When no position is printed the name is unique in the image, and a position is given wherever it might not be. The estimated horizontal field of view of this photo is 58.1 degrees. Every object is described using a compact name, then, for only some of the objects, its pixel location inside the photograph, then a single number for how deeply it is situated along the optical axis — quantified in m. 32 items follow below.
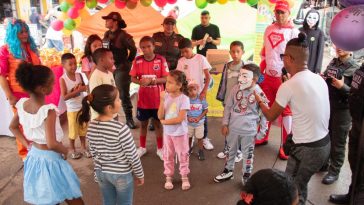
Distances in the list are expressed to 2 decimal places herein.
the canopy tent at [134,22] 6.52
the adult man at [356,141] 2.49
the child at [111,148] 2.42
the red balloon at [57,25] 5.51
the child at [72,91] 4.01
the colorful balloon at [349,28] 2.55
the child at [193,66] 4.43
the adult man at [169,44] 5.04
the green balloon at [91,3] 5.30
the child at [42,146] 2.44
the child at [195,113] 4.08
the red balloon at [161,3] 5.57
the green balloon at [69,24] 5.51
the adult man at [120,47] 4.86
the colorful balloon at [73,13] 5.42
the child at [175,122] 3.42
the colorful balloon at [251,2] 5.10
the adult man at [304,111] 2.44
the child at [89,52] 4.38
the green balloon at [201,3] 5.66
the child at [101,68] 3.75
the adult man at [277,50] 4.29
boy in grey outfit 3.43
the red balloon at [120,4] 5.57
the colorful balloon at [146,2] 5.53
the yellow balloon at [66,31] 5.63
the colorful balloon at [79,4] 5.32
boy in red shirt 4.20
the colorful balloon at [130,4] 5.50
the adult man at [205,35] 5.57
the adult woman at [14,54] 3.76
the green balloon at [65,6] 5.27
